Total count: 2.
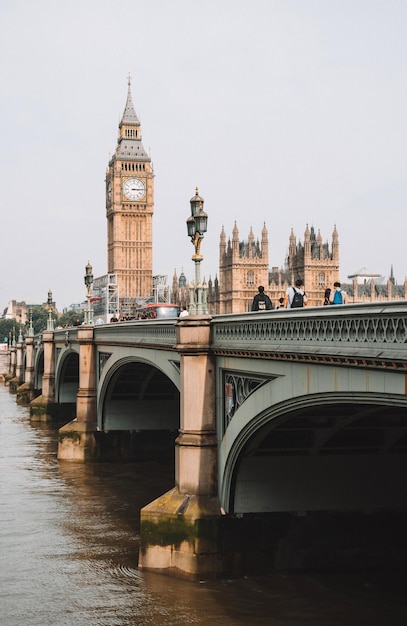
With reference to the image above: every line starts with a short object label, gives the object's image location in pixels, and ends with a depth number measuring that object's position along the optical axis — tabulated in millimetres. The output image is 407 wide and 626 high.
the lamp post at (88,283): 36000
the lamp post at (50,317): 53597
